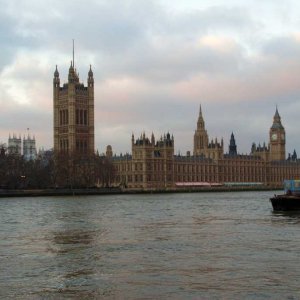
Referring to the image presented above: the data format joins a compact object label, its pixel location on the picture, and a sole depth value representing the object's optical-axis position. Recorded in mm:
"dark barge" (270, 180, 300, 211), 50938
